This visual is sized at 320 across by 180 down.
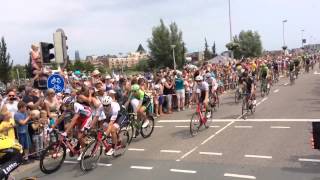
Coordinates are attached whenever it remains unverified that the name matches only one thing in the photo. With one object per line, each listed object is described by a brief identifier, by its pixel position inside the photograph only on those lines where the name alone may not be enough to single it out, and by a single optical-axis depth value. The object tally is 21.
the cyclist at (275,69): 34.37
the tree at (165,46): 82.50
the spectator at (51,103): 13.13
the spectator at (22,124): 11.73
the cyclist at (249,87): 18.45
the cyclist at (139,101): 14.49
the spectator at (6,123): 10.61
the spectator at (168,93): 20.50
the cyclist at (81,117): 11.45
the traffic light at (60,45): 14.78
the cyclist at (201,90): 15.51
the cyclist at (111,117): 11.67
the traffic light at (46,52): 14.41
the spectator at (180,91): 20.95
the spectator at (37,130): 12.07
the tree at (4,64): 47.69
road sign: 14.01
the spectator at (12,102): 12.34
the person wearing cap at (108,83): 17.14
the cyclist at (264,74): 25.30
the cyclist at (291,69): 32.15
